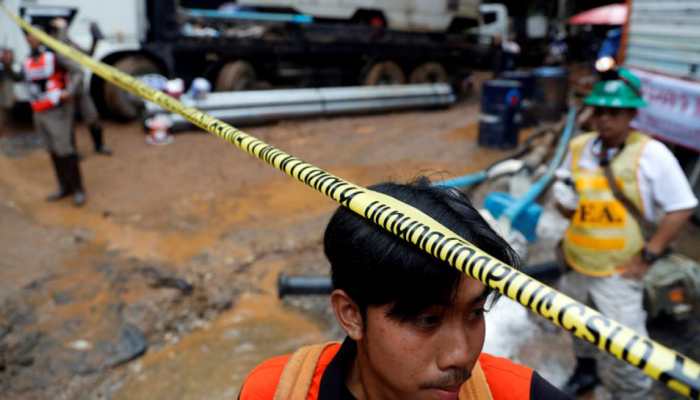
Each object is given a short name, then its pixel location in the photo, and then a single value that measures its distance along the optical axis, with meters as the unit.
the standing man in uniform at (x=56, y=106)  6.32
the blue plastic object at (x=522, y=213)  5.00
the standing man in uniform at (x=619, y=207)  2.80
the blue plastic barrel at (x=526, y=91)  10.33
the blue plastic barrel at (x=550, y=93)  10.62
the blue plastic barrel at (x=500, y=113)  9.00
